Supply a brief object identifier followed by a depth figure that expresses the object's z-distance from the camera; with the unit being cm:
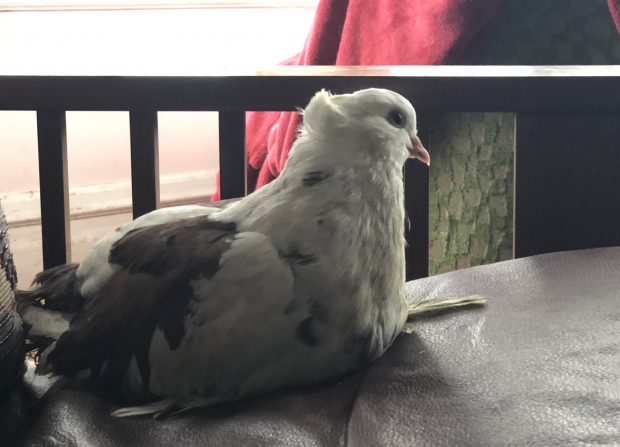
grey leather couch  48
